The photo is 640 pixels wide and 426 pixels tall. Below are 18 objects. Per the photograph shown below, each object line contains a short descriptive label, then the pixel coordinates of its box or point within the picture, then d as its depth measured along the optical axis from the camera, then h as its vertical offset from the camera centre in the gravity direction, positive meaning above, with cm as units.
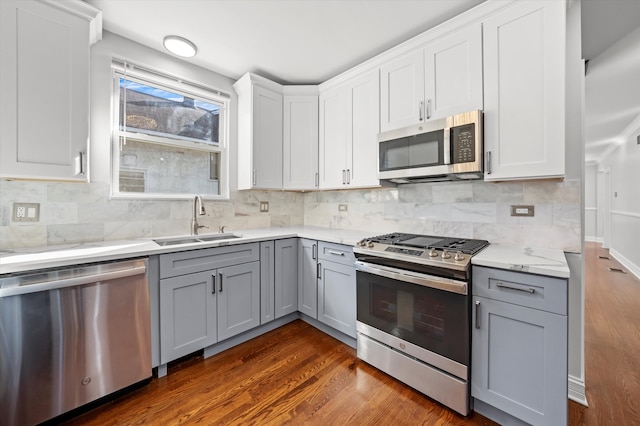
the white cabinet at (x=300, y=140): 298 +81
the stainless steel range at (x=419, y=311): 152 -65
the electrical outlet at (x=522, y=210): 185 +1
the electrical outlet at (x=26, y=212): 178 +0
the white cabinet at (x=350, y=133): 246 +79
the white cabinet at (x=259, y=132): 275 +86
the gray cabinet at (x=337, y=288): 222 -67
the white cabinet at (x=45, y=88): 151 +75
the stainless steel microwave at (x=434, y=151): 178 +46
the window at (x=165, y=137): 227 +71
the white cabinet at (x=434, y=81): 182 +100
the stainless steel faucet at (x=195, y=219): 250 -7
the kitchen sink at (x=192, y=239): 222 -24
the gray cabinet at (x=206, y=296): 188 -66
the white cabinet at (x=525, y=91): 152 +74
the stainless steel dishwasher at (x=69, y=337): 133 -70
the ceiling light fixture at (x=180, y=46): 219 +142
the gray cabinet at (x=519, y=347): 127 -69
